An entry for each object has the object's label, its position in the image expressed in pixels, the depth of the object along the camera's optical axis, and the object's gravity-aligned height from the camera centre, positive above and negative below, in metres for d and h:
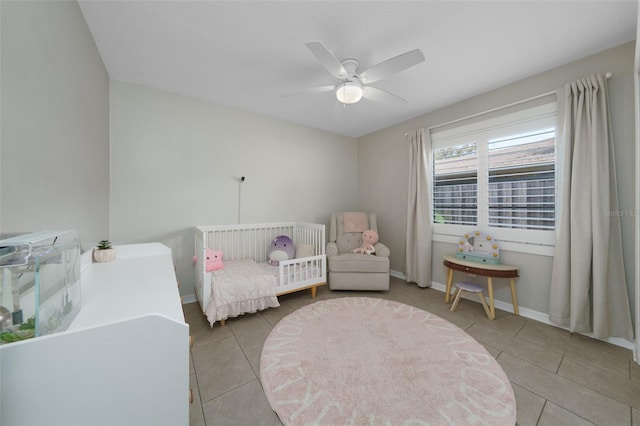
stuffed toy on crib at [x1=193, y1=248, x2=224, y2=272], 2.37 -0.50
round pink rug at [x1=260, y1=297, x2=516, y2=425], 1.27 -1.09
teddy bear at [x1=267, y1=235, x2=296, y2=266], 2.95 -0.49
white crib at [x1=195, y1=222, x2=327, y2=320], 2.37 -0.46
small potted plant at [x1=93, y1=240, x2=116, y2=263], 1.50 -0.27
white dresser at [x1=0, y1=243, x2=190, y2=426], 0.48 -0.38
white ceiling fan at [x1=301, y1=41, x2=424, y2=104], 1.55 +1.09
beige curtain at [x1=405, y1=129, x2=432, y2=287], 3.13 +0.14
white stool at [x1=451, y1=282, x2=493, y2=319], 2.34 -0.80
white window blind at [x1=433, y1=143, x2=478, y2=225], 2.82 +0.37
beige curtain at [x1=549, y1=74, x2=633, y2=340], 1.85 -0.12
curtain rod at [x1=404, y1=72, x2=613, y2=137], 2.15 +1.15
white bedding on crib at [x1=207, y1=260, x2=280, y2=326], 2.12 -0.78
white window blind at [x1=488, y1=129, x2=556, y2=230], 2.27 +0.33
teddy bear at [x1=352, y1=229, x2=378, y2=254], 3.27 -0.43
